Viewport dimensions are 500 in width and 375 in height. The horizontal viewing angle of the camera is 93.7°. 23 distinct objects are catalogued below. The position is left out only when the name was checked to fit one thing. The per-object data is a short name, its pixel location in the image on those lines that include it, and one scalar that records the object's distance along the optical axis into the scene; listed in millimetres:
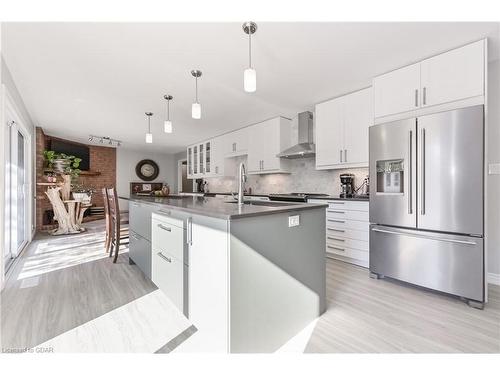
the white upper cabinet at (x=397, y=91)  2391
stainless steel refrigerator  1958
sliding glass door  2939
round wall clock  8289
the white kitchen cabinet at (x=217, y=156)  5707
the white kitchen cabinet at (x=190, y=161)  7000
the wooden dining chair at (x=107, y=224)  3412
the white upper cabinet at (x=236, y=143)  5062
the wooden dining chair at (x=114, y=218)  2955
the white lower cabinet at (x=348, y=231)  2863
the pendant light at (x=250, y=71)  1715
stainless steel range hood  3947
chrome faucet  1906
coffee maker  3469
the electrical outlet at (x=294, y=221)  1572
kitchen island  1281
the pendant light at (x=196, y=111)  2340
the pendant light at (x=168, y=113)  2867
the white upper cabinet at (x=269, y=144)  4363
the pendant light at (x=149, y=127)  3445
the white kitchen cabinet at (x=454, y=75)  2033
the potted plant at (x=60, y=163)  5348
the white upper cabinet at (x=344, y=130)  3074
